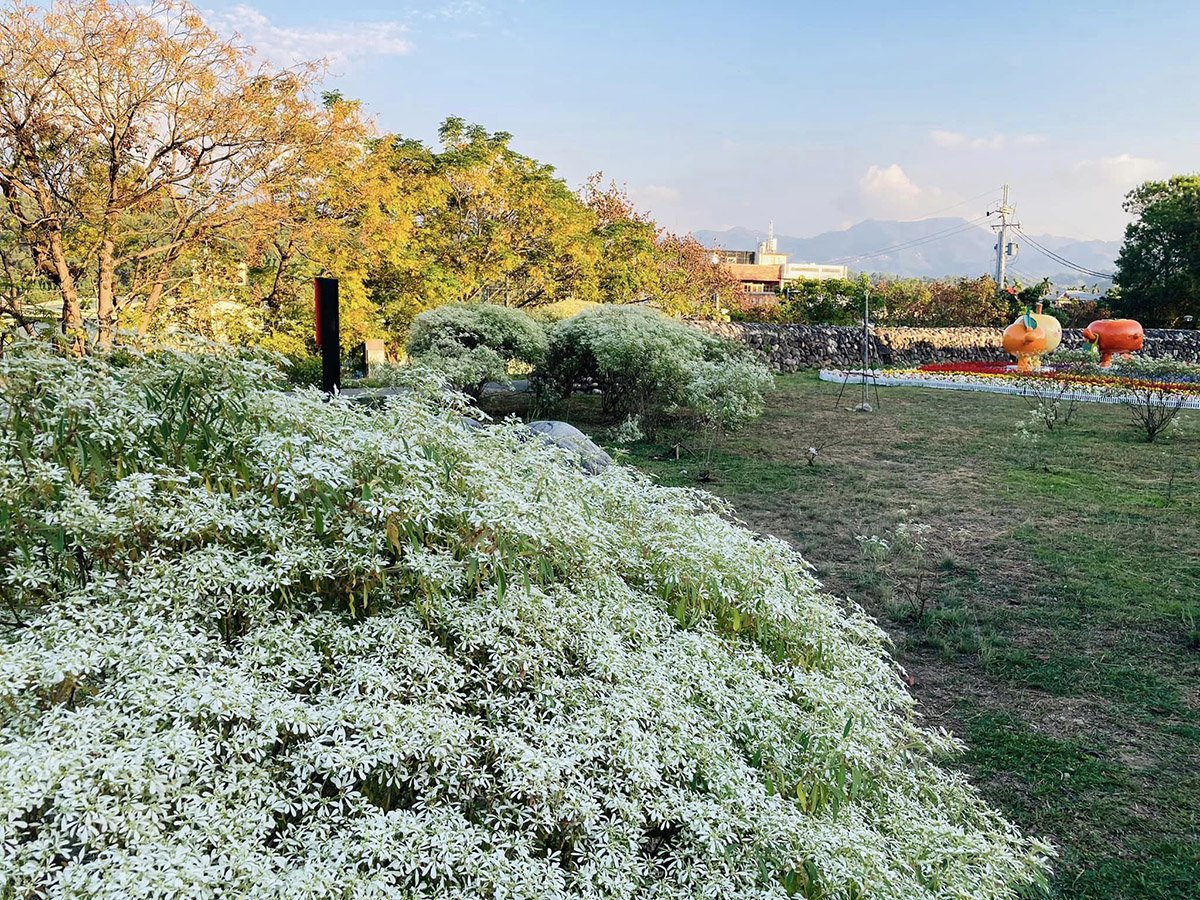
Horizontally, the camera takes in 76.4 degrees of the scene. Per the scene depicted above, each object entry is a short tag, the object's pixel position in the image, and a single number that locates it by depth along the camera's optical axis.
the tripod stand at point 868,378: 11.11
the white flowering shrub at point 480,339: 9.20
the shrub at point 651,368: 8.45
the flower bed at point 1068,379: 12.06
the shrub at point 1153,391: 8.99
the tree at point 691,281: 17.05
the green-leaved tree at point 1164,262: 22.16
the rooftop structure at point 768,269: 44.97
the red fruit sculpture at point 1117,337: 15.88
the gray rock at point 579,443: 5.33
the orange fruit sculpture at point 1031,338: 16.14
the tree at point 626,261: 15.84
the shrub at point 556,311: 11.55
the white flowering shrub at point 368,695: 1.34
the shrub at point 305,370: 10.54
